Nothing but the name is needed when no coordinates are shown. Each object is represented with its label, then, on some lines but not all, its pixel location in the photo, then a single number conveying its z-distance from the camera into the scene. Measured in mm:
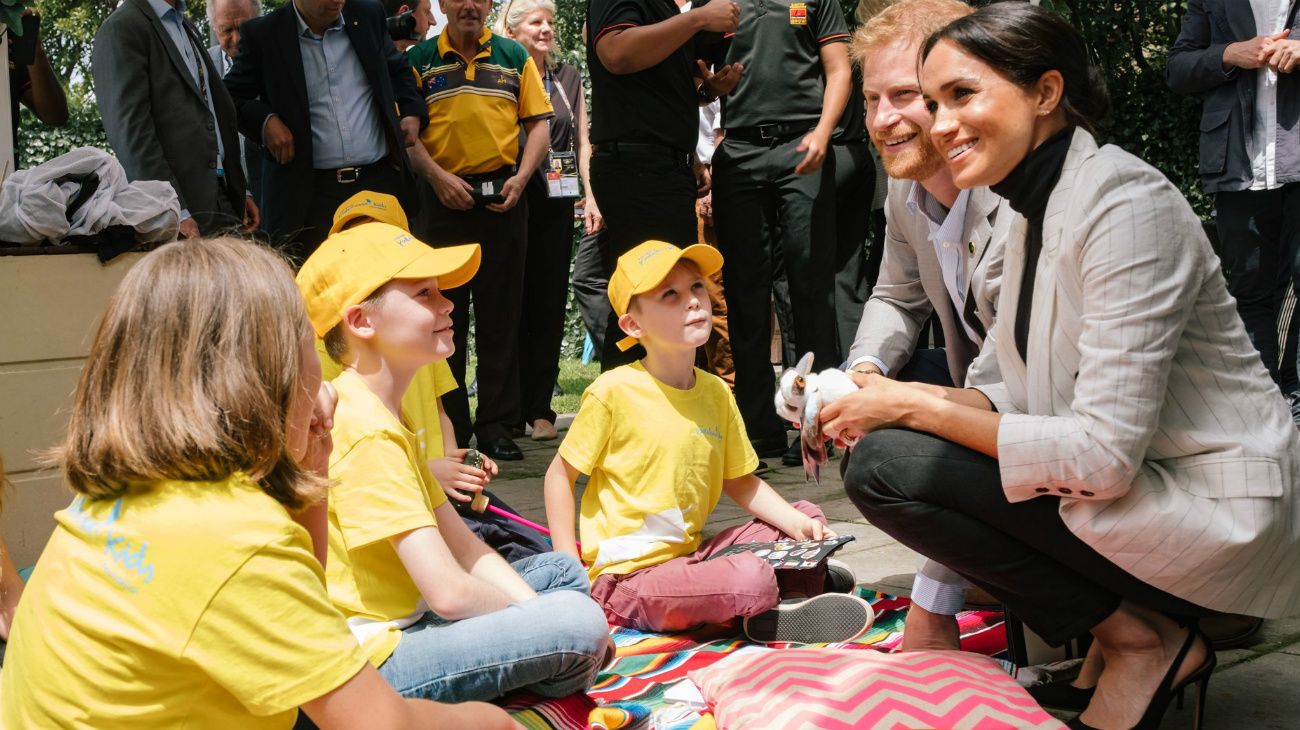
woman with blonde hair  6230
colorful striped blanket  2463
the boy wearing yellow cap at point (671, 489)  3109
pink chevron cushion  2240
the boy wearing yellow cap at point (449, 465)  3088
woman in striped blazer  2197
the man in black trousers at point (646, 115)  4848
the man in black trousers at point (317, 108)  5004
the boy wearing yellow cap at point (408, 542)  2363
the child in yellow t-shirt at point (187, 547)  1510
